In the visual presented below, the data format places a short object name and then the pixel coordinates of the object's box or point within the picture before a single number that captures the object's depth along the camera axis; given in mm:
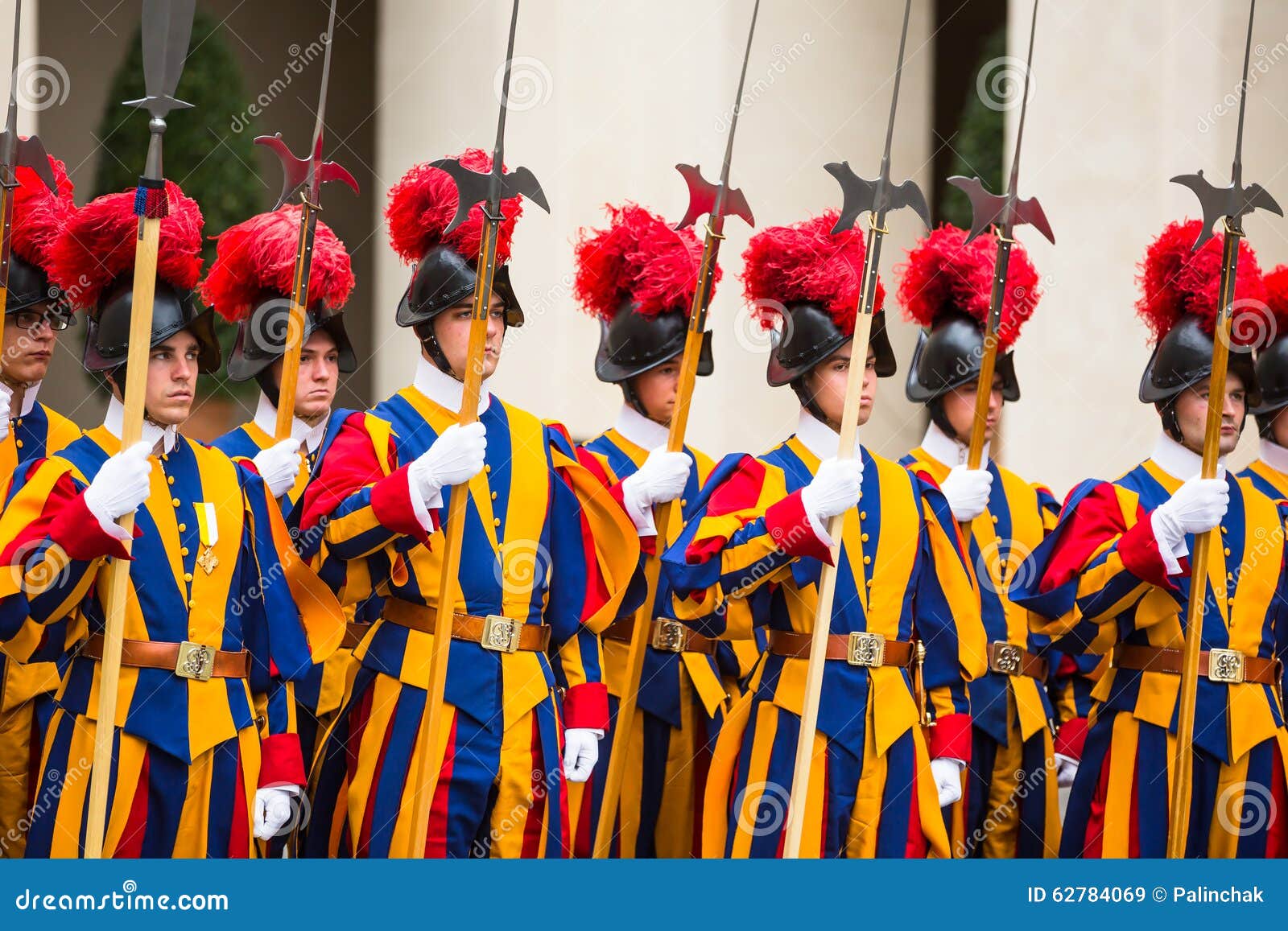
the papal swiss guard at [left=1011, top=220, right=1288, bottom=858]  11758
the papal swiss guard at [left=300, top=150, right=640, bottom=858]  10016
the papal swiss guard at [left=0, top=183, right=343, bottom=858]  9539
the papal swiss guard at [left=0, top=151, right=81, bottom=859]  10961
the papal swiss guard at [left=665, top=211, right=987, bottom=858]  10570
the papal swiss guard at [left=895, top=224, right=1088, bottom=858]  13562
